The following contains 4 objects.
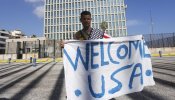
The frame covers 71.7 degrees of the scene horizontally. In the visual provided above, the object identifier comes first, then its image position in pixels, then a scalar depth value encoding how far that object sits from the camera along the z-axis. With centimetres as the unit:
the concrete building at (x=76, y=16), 5628
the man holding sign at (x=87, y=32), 169
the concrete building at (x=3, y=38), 5778
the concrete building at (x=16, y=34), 6807
